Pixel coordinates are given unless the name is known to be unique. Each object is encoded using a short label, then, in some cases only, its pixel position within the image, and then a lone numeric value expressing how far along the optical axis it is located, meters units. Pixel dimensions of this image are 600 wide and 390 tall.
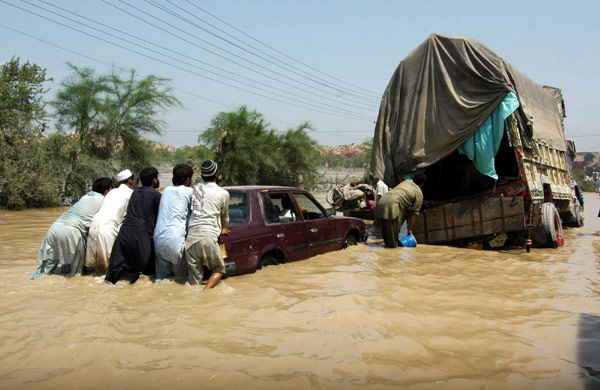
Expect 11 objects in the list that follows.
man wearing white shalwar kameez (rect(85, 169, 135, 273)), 5.65
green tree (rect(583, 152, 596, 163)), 101.66
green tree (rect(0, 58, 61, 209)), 18.98
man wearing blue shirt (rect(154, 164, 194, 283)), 5.39
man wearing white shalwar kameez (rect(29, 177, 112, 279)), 5.70
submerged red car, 5.86
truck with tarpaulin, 8.55
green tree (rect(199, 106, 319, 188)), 27.20
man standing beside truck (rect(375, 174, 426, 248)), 8.55
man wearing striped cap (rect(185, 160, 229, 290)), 5.29
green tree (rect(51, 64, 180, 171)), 22.52
